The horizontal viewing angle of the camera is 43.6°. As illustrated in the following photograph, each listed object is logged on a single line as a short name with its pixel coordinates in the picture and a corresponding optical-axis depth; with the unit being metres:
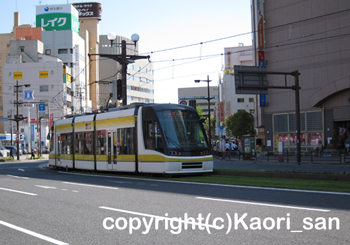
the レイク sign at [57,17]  107.06
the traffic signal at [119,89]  25.33
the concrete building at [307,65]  45.34
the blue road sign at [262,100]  51.56
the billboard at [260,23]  51.12
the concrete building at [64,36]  106.38
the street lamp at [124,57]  24.98
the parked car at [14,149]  73.65
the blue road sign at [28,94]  76.50
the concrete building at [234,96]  121.69
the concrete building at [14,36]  107.31
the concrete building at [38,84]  98.25
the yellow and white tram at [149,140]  17.75
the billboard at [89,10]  123.75
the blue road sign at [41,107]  73.42
